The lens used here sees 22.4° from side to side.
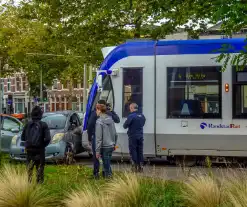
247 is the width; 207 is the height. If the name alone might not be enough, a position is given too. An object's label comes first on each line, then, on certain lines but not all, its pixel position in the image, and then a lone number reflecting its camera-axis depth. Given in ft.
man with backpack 41.52
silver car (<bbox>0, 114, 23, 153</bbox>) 65.72
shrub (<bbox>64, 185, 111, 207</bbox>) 27.07
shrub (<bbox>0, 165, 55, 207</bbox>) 29.78
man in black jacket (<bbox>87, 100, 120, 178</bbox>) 45.57
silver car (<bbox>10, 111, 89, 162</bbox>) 59.98
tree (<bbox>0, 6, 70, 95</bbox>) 155.74
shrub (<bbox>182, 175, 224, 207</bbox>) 27.45
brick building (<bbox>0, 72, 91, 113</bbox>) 283.79
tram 54.75
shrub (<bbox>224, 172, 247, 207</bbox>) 25.07
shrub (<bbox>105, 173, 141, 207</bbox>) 28.32
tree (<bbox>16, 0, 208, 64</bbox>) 82.30
